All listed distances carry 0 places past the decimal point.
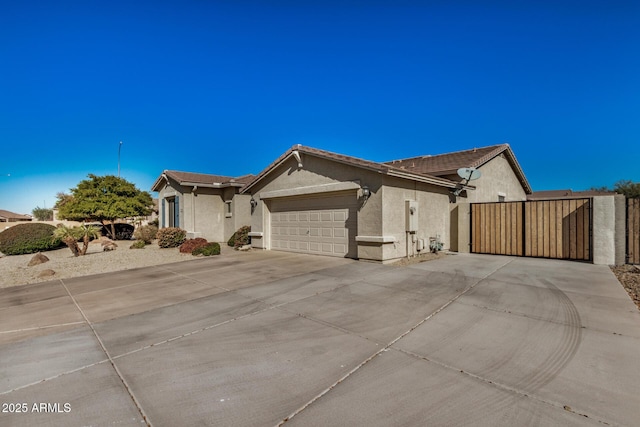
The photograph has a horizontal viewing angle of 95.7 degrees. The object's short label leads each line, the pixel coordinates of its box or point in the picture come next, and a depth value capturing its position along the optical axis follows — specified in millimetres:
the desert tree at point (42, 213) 59875
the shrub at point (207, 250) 12251
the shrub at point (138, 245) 14921
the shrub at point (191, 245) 12953
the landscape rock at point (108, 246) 14296
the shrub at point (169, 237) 14781
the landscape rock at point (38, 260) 10633
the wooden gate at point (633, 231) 8641
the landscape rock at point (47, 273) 8509
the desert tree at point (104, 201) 17328
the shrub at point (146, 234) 17531
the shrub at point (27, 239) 13555
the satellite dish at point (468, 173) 12012
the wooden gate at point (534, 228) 9586
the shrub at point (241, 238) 14961
